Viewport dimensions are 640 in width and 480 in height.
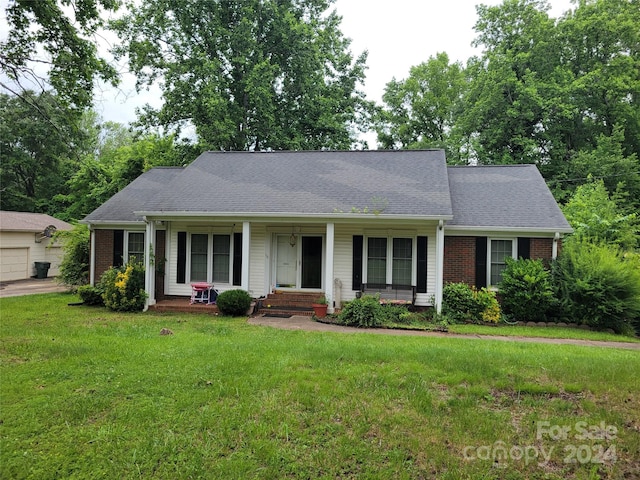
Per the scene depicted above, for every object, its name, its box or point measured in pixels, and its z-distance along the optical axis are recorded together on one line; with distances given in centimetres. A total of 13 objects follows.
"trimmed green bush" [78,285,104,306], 1223
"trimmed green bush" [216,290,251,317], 1078
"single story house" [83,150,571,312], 1130
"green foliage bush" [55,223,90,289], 1459
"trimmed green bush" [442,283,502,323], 1076
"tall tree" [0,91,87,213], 2778
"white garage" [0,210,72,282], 1934
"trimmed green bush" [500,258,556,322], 1045
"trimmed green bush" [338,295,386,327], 999
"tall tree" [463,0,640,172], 2169
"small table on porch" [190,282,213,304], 1206
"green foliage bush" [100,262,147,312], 1144
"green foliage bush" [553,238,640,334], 983
